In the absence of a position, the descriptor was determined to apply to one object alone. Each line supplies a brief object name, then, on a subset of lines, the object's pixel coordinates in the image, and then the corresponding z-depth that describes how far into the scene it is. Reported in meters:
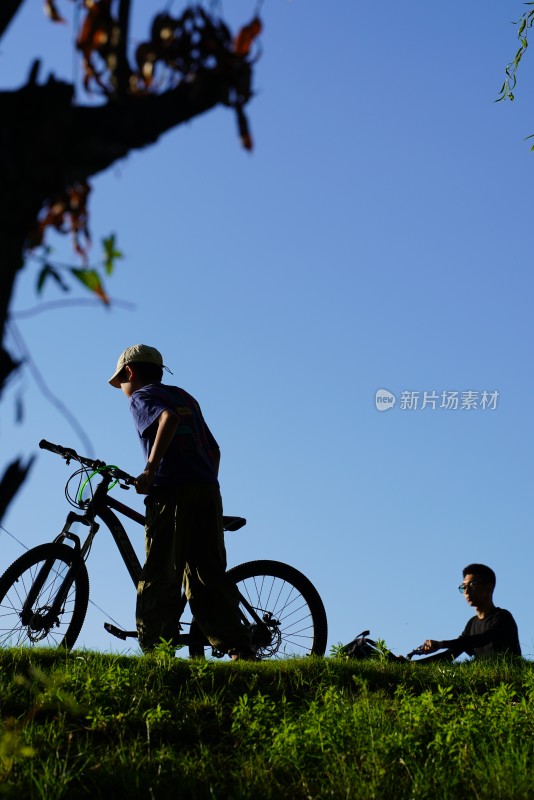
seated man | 8.64
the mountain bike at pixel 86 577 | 7.84
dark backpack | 8.45
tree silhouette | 2.79
